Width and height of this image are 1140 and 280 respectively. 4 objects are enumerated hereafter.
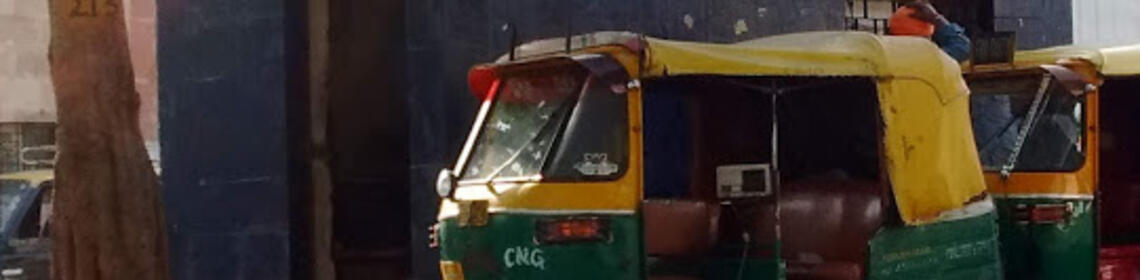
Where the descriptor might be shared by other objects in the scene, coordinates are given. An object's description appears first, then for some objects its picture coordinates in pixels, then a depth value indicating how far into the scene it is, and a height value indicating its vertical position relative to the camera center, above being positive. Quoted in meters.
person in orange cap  9.72 +0.22
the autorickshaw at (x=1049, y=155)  7.74 -0.48
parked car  10.01 -0.90
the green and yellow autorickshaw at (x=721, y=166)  6.14 -0.44
